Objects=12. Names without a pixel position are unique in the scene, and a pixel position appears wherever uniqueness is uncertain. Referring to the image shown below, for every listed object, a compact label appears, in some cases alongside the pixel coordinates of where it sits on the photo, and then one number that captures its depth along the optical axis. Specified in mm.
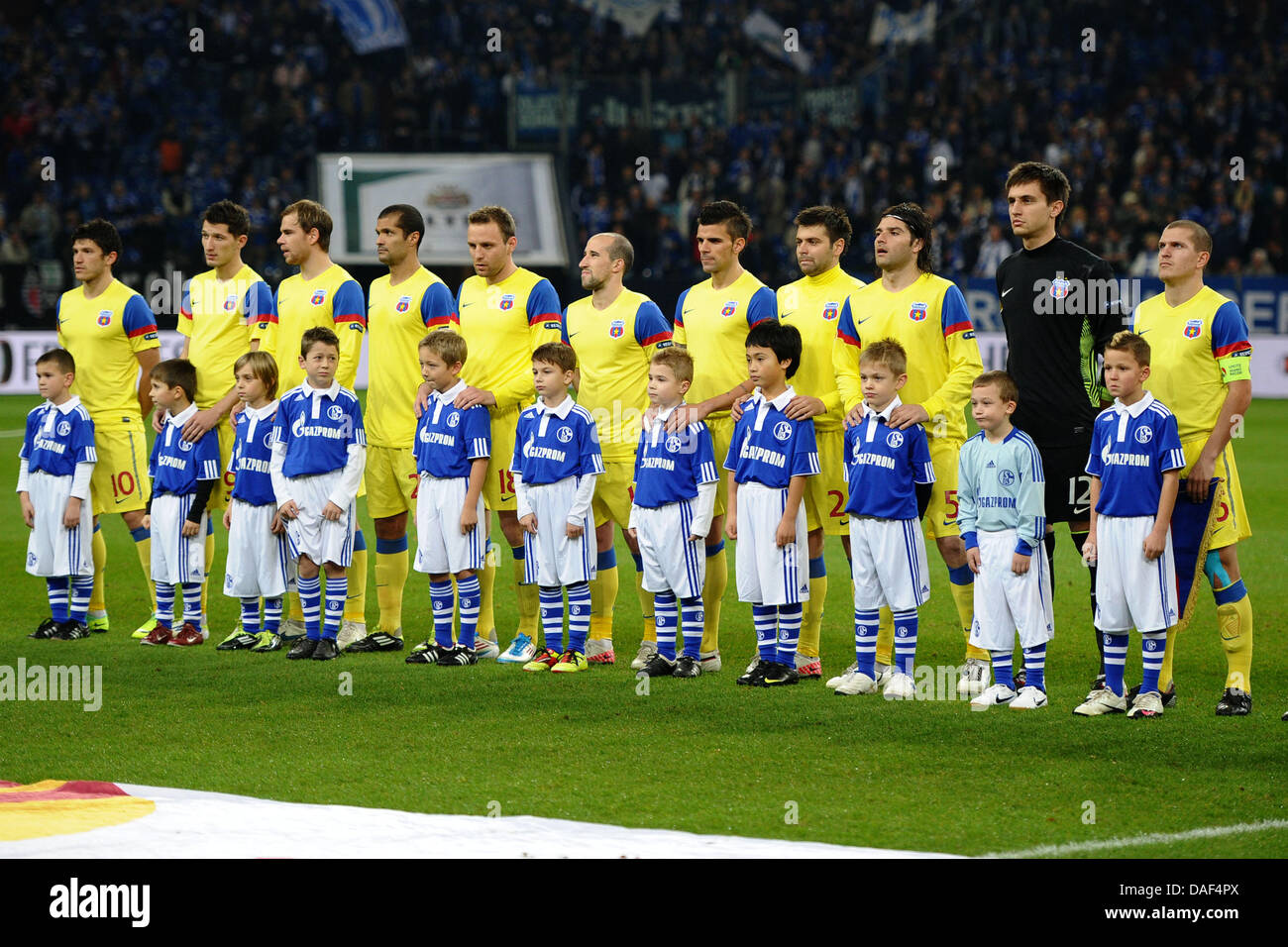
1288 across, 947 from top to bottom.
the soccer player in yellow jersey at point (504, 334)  8219
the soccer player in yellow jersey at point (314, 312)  8570
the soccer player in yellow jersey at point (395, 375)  8430
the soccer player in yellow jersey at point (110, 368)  9188
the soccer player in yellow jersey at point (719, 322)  7875
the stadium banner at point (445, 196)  26000
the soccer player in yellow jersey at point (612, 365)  8039
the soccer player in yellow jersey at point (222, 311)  8898
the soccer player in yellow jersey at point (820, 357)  7719
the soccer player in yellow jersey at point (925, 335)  7383
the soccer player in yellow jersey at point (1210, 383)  6758
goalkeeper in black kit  7141
